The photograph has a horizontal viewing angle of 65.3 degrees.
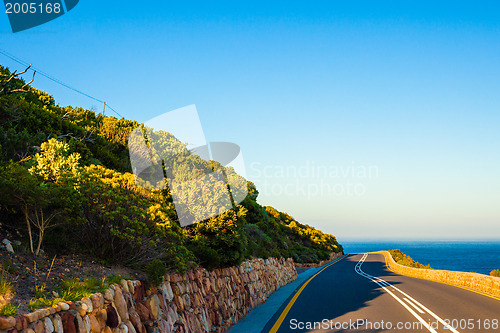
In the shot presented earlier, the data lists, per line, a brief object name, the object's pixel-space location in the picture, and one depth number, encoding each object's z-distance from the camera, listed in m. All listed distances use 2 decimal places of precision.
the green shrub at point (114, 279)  7.11
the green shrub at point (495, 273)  24.40
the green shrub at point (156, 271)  8.26
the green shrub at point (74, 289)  5.94
